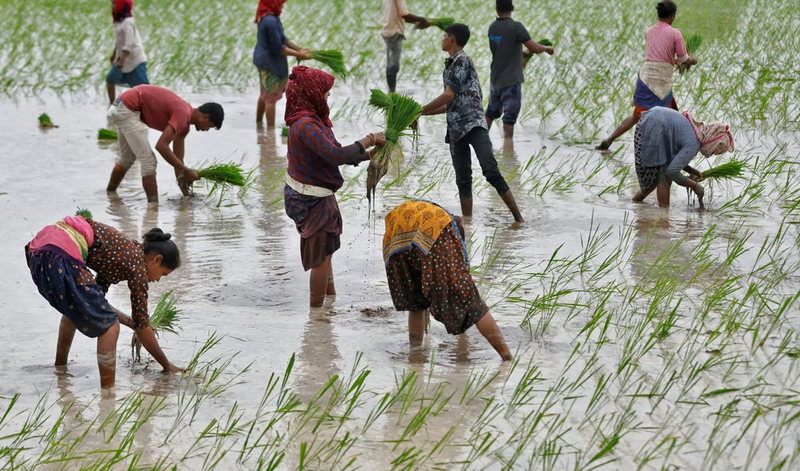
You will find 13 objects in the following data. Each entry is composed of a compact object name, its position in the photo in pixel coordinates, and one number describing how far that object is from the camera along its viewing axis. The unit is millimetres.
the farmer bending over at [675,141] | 12133
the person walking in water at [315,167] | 9039
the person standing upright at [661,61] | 14562
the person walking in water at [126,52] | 17469
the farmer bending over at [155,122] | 12430
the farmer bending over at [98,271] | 7387
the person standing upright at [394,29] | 19078
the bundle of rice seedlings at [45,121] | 18187
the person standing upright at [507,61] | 15594
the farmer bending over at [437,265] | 7918
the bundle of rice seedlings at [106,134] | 16969
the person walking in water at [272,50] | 16625
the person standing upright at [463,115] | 11516
